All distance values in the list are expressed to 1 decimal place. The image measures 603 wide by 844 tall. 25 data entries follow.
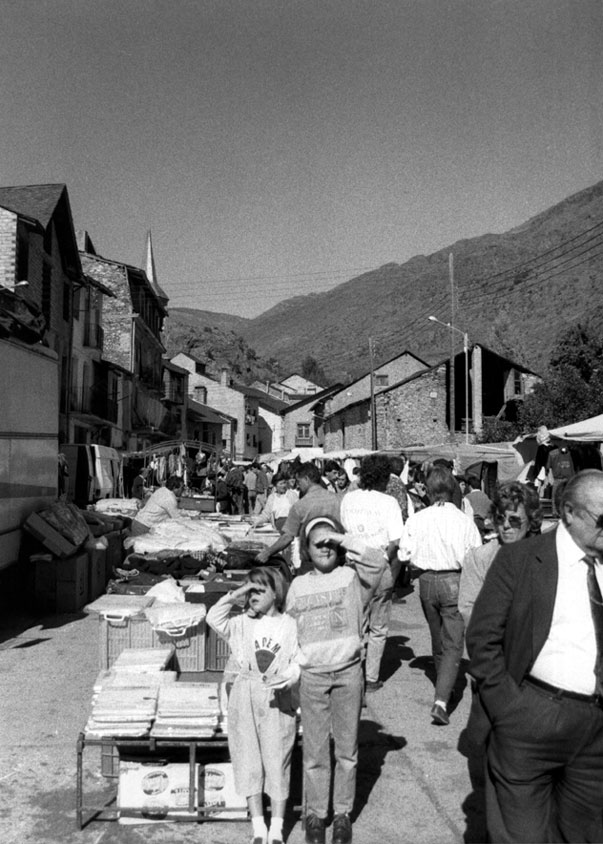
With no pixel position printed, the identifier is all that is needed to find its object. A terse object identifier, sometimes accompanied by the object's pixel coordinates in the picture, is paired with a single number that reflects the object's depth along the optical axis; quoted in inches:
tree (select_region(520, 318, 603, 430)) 1255.5
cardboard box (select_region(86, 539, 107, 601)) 436.8
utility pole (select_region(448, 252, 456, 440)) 1466.7
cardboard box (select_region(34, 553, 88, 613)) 410.0
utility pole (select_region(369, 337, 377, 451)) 1822.8
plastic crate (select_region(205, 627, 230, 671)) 245.3
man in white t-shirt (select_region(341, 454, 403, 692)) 279.9
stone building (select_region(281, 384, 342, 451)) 3570.4
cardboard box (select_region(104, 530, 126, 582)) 476.1
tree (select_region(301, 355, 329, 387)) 5428.2
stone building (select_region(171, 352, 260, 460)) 3226.6
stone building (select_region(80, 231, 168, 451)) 1798.7
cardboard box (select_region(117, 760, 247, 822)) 176.9
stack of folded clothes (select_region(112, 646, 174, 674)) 207.9
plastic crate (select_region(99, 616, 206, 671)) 238.5
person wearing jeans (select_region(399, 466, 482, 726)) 252.2
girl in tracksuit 164.9
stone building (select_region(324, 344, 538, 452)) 2063.2
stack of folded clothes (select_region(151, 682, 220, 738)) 177.9
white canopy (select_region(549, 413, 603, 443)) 496.4
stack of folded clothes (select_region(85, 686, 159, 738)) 177.3
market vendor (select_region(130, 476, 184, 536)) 555.1
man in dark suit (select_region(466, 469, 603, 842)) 120.6
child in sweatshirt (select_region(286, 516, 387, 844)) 166.7
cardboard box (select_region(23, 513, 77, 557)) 407.5
